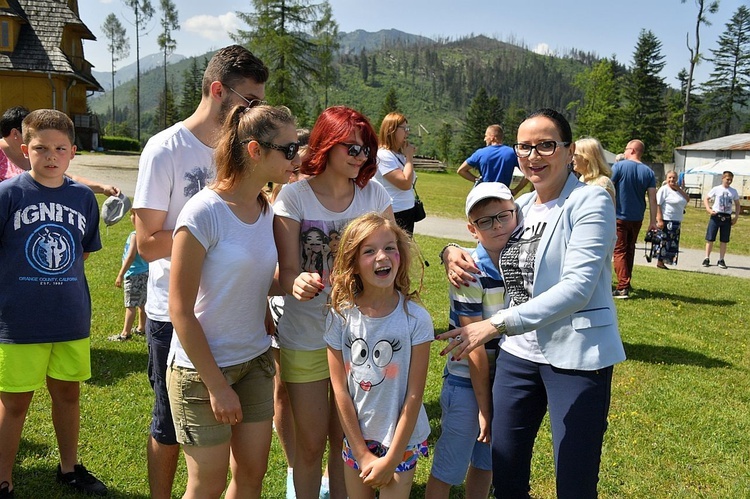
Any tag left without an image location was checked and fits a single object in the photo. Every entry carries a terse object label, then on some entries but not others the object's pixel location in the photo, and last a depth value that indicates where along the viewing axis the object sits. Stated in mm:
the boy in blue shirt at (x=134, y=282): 6184
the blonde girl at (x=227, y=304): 2334
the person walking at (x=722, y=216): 13680
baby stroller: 12417
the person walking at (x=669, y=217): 12430
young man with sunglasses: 2686
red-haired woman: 2875
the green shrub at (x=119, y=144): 47997
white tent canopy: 36028
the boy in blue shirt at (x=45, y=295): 3270
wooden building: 32375
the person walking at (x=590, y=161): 6438
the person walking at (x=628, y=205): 9445
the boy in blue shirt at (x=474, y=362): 2914
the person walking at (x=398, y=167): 5883
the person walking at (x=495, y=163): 7875
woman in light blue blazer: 2480
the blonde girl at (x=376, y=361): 2625
